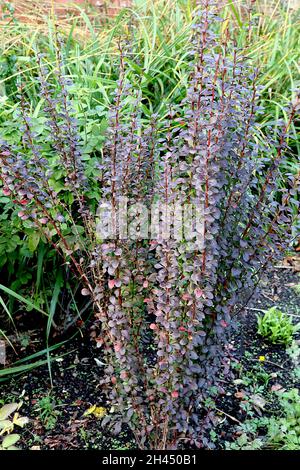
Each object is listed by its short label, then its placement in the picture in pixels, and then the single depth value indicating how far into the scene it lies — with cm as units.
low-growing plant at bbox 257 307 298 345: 287
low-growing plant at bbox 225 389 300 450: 227
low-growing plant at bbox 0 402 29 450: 181
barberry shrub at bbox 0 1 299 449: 164
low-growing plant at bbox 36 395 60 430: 241
